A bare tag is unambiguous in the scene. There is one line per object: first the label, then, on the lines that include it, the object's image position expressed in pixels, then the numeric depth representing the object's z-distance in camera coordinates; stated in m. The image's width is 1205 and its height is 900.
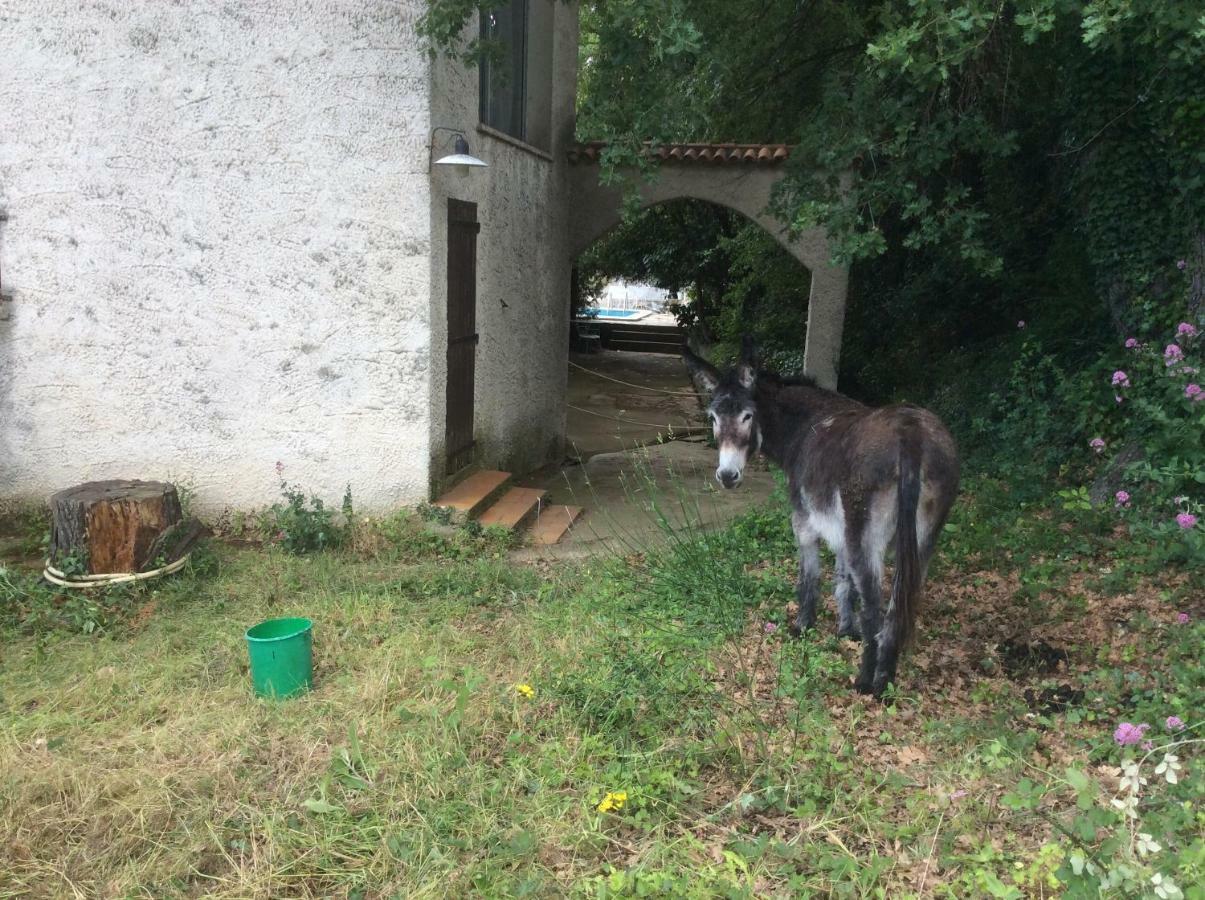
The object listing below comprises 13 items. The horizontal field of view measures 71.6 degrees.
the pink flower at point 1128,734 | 2.55
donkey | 3.50
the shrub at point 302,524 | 5.91
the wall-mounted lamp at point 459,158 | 5.69
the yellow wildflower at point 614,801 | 2.89
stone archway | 8.90
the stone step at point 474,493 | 6.35
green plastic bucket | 3.73
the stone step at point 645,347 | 22.81
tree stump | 5.03
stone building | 5.80
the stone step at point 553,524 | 6.55
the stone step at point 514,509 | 6.53
